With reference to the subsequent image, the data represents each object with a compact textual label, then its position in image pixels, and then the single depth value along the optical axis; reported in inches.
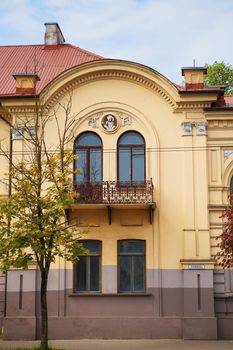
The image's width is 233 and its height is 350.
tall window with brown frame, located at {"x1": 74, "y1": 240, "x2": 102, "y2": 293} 790.5
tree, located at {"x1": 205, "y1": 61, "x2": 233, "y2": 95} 1424.7
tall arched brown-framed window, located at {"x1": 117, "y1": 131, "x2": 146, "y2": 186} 815.1
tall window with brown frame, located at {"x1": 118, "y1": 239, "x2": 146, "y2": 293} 787.4
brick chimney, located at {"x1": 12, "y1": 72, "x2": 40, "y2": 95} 830.5
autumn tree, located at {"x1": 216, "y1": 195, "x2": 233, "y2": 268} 650.8
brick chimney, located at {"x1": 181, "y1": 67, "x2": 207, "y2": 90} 829.8
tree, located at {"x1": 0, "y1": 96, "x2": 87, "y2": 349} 599.8
